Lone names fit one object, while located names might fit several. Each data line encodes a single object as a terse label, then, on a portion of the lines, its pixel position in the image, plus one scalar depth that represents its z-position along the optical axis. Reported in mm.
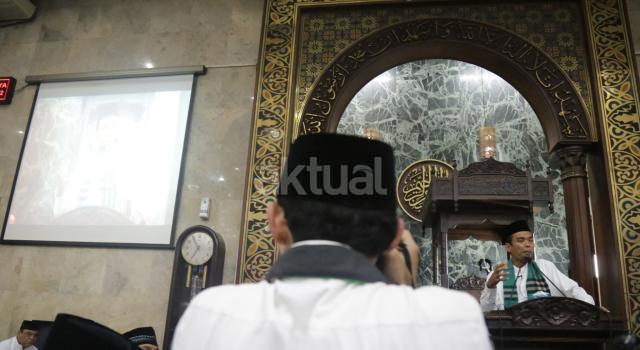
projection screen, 4484
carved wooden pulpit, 2920
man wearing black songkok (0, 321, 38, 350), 4090
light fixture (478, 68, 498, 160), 5813
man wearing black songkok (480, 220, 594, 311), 3826
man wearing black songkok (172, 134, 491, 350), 857
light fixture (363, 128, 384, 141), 6209
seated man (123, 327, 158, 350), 3445
